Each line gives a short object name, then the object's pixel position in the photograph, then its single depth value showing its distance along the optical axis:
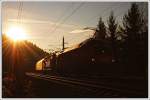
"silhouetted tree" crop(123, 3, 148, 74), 21.28
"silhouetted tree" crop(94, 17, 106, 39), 36.62
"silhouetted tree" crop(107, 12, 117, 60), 36.26
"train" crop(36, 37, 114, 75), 21.80
